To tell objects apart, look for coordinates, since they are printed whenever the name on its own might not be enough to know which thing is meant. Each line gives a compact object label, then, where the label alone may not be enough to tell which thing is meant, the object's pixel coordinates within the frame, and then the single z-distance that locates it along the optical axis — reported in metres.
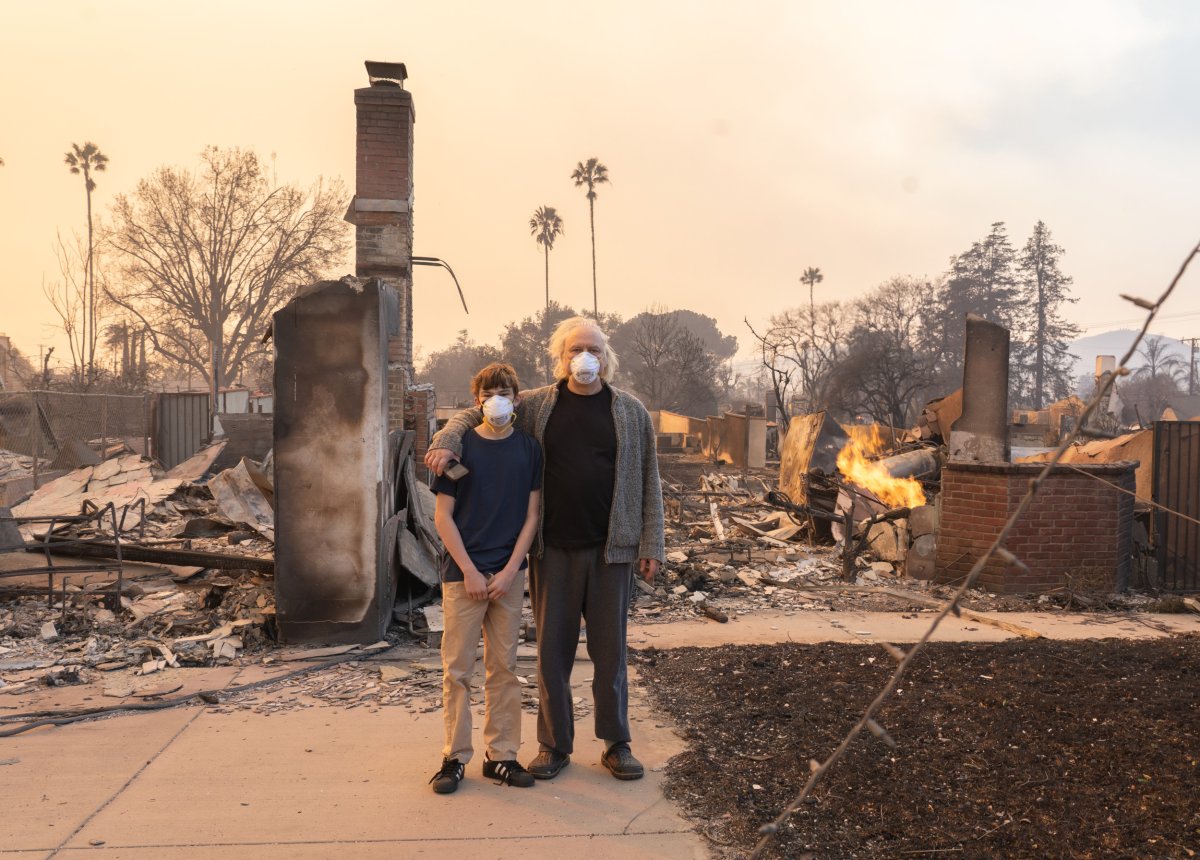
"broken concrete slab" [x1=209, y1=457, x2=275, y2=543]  11.32
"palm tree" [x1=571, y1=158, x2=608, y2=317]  61.44
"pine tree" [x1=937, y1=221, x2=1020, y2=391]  58.50
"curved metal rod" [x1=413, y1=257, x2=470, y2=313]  10.19
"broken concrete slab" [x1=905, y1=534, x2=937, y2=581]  8.49
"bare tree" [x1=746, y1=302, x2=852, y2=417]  37.16
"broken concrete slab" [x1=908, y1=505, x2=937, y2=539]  8.51
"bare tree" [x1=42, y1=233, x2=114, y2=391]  29.42
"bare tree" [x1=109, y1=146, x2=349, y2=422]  36.84
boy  3.67
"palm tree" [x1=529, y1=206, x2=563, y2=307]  68.81
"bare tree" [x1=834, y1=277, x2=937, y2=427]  24.91
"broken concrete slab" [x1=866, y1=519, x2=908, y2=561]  8.87
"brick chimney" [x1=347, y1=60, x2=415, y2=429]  9.30
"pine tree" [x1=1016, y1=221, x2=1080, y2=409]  58.47
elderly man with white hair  3.78
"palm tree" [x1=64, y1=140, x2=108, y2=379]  51.03
